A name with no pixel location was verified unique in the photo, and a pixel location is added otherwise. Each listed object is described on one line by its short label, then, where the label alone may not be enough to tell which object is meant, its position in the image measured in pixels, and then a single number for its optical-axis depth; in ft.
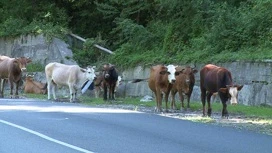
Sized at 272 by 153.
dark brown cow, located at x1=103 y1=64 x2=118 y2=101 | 94.68
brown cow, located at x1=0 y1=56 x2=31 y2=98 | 99.04
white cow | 94.32
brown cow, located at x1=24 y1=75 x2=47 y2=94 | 116.47
